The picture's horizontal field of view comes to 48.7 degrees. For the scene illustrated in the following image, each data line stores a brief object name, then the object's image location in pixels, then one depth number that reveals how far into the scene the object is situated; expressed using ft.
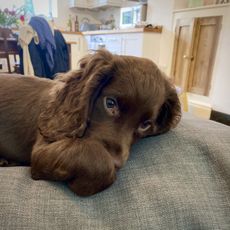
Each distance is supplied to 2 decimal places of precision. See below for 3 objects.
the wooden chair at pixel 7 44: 10.52
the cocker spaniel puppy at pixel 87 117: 1.89
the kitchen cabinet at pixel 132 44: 14.24
